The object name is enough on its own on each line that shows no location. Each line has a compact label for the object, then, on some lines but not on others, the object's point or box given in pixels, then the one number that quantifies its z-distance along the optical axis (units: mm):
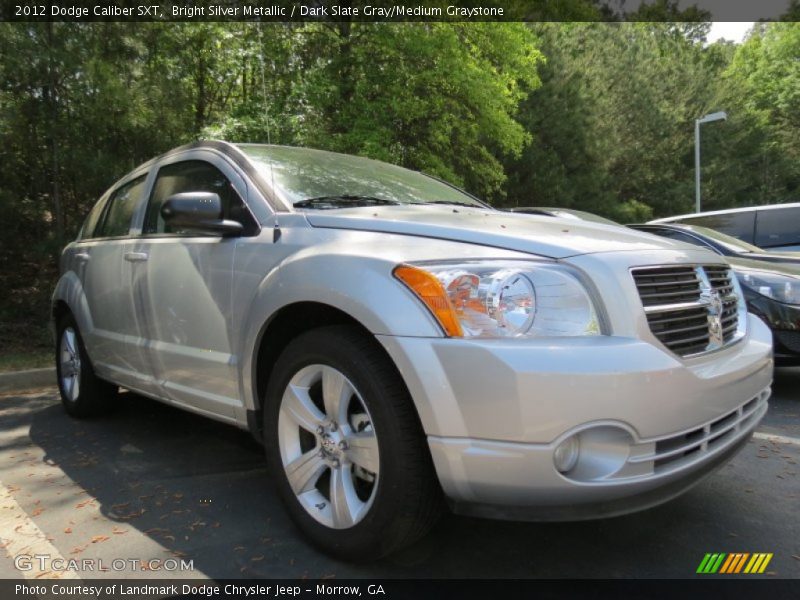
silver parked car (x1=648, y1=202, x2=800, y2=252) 7271
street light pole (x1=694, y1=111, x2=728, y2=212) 20062
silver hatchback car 1909
